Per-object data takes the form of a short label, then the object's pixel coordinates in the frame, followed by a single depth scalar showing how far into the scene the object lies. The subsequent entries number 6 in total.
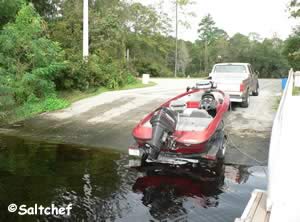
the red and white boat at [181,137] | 4.72
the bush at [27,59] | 9.72
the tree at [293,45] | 26.43
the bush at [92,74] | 11.66
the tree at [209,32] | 48.34
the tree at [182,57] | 37.80
